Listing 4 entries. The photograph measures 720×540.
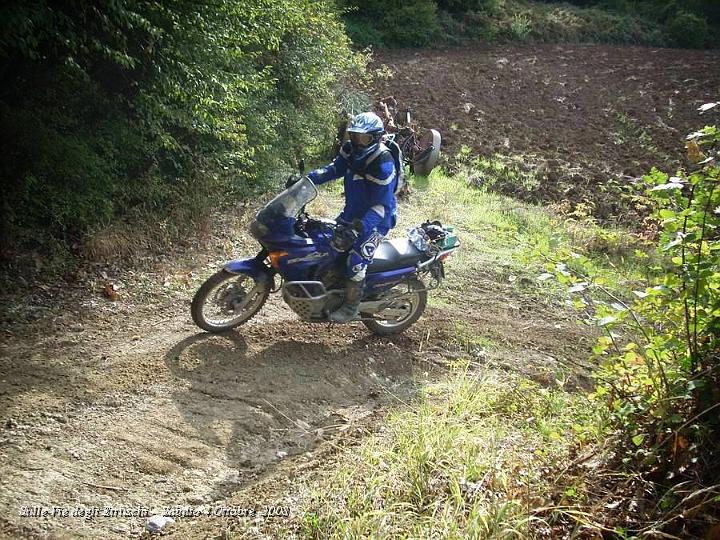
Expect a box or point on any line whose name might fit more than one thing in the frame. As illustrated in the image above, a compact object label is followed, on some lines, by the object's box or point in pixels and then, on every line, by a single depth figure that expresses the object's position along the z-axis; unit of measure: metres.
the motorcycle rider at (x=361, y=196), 5.13
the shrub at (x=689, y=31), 26.80
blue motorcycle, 5.17
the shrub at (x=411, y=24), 21.59
